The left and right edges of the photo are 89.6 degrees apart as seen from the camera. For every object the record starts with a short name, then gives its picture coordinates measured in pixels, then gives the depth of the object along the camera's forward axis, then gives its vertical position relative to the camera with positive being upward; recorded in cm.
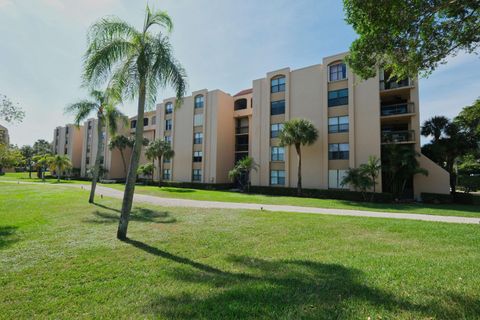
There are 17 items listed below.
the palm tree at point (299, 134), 2617 +442
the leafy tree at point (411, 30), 746 +488
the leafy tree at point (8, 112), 1469 +353
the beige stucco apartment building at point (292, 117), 2475 +625
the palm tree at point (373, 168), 2222 +74
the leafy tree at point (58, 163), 4841 +155
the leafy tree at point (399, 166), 2191 +98
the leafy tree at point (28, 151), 7702 +613
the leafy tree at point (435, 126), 2758 +586
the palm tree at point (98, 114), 1817 +466
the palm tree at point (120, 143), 4600 +555
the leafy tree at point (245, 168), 3086 +76
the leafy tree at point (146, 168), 3931 +61
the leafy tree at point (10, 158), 2178 +115
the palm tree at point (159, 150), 3675 +336
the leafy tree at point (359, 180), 2209 -38
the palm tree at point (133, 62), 877 +414
